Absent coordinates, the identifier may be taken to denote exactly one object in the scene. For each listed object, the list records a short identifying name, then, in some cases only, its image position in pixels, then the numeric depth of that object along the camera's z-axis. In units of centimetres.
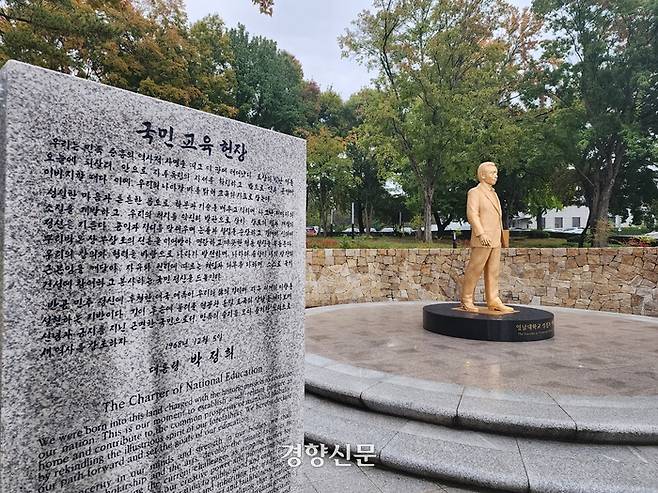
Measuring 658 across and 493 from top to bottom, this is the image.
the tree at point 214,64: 1708
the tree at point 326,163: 2370
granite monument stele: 152
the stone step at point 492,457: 279
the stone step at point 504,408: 327
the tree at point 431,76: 1600
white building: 4528
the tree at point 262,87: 2289
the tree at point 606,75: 1577
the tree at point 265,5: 881
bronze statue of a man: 696
